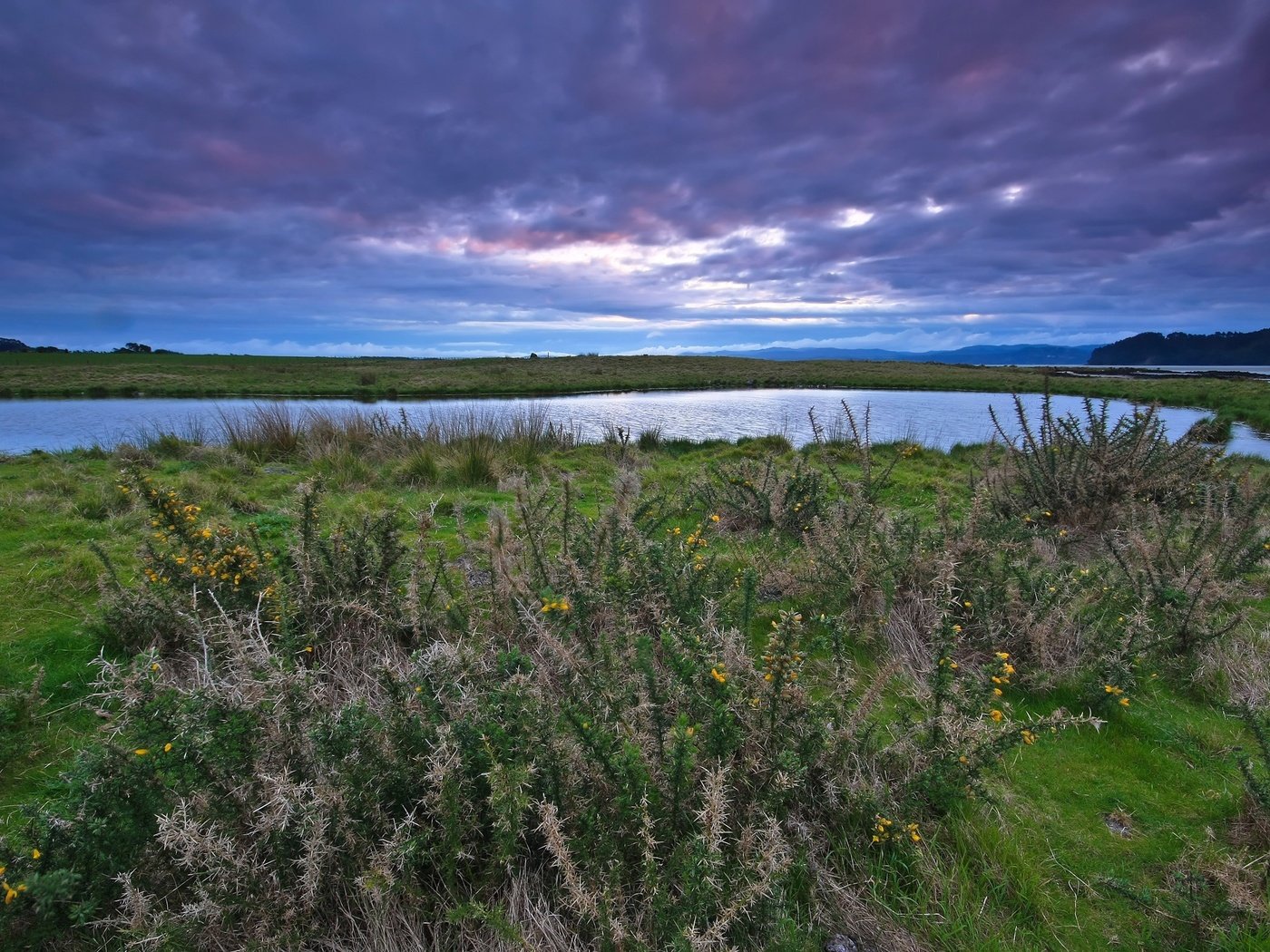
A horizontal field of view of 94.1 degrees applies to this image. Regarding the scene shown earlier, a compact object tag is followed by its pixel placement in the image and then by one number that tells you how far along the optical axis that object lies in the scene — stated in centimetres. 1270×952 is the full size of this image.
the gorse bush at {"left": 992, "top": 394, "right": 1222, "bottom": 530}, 614
